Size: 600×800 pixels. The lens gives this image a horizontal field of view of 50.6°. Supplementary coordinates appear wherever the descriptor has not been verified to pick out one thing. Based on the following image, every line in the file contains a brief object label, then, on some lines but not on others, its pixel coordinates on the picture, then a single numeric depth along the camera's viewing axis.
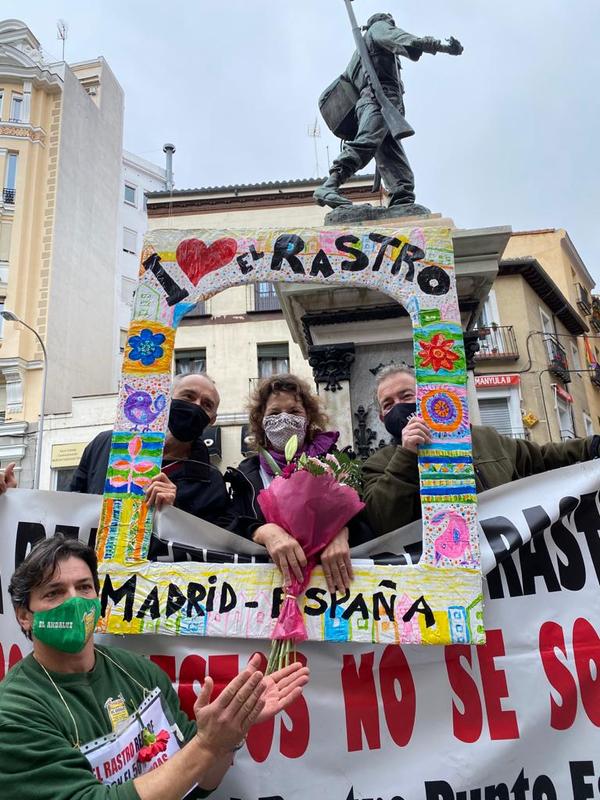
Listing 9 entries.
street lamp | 19.42
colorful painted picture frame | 2.03
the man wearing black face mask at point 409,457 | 2.24
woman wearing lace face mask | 2.05
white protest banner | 1.97
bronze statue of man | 5.16
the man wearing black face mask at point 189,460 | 2.60
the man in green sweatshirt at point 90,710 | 1.47
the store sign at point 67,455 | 20.52
